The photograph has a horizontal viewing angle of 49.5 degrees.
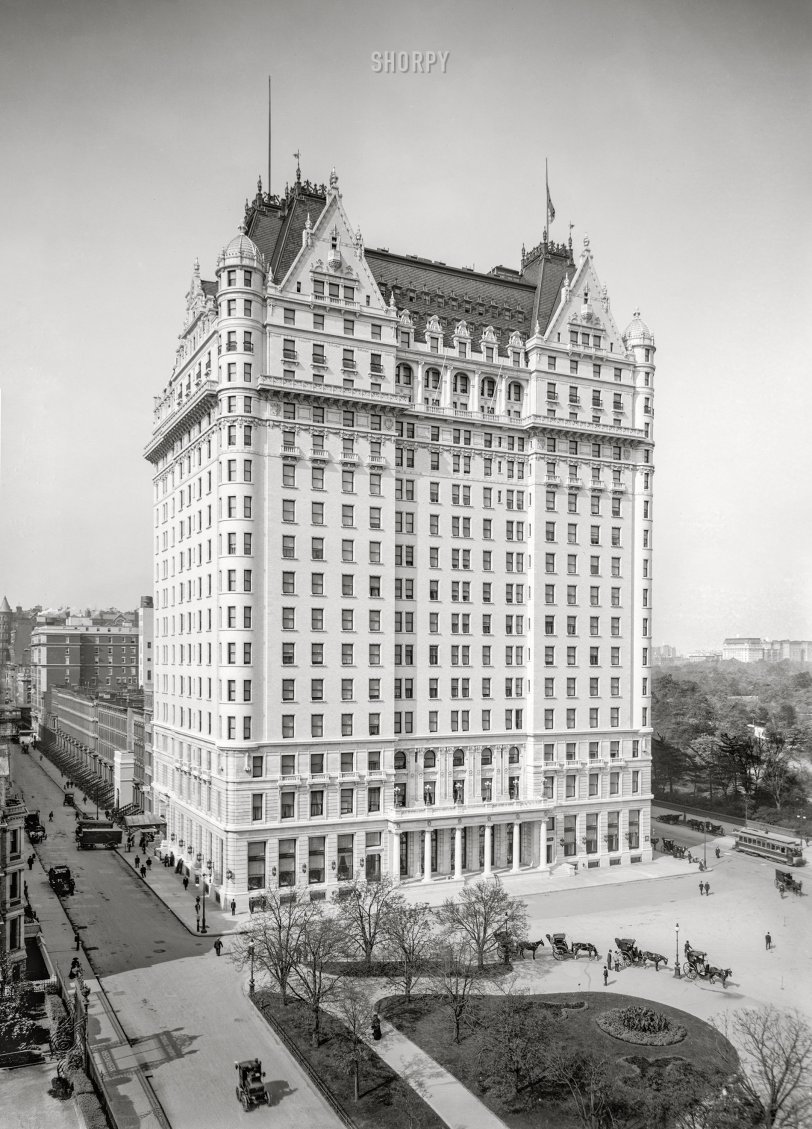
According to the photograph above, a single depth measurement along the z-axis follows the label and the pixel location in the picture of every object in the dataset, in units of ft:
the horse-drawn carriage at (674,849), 281.95
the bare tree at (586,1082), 109.19
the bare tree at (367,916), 167.53
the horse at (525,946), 181.16
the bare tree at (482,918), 171.12
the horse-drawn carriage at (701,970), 169.27
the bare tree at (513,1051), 122.42
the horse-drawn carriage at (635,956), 179.73
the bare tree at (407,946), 159.33
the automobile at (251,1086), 119.34
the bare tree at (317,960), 142.51
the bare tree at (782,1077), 98.94
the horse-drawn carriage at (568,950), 182.29
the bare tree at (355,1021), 124.88
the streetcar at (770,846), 273.95
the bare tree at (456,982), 142.82
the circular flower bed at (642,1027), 140.87
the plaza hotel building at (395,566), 231.91
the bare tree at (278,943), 151.12
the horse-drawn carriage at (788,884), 237.86
